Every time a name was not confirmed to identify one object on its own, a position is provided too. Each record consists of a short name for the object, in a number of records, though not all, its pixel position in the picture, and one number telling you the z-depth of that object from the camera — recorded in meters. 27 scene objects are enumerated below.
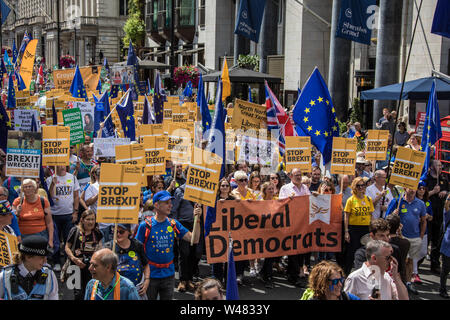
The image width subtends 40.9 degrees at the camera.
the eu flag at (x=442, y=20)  11.69
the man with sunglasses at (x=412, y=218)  8.98
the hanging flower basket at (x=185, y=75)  29.19
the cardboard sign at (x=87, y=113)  15.49
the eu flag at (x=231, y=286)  4.94
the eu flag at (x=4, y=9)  22.50
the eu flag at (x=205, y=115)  11.65
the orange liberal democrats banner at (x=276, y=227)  8.20
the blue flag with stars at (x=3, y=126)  10.82
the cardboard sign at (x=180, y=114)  15.58
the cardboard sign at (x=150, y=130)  11.01
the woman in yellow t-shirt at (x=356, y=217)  8.84
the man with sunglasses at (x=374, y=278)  5.43
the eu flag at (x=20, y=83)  18.72
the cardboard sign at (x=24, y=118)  12.45
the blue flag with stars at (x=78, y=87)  17.98
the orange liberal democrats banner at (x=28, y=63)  18.34
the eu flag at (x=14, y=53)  23.43
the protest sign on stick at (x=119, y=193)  6.57
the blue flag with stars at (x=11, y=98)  16.16
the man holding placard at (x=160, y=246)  6.51
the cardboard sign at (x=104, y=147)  11.20
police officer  4.76
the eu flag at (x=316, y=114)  10.57
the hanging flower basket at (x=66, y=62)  44.84
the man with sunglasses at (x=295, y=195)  9.10
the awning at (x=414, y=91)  14.34
